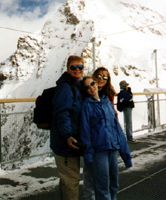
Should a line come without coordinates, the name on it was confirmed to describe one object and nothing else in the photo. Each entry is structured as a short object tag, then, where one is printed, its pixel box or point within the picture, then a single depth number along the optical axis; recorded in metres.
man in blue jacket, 2.15
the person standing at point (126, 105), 6.59
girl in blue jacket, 2.22
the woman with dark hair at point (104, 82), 2.65
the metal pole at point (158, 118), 9.16
